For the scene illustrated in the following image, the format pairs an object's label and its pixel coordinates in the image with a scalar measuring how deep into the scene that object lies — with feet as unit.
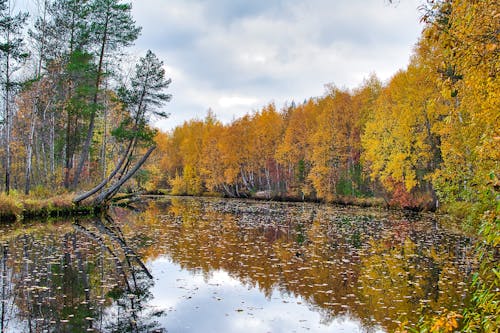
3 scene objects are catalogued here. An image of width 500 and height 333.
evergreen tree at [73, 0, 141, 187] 78.54
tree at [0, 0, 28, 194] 67.32
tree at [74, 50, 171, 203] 83.82
